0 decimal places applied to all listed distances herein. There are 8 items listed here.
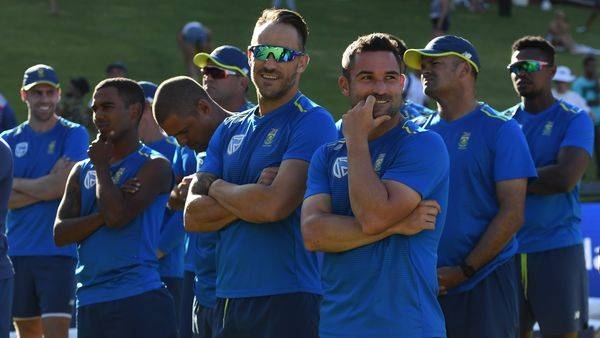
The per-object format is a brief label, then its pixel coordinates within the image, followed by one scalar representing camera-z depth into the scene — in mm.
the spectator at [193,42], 23109
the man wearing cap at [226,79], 8117
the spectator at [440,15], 29031
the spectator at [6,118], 12211
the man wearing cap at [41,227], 9500
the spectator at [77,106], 17969
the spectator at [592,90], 19422
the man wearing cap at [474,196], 6684
